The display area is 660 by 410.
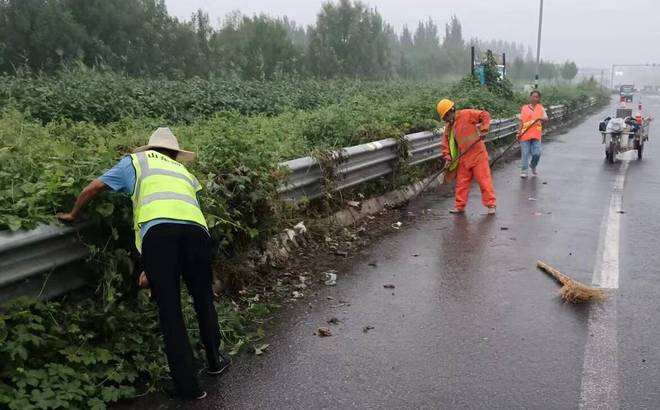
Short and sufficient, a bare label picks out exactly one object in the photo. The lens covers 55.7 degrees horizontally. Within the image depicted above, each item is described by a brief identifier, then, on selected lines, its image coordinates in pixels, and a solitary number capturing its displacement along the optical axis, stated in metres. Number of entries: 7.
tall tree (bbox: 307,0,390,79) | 76.81
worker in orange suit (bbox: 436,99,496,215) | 8.69
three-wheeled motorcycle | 14.35
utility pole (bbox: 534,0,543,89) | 35.06
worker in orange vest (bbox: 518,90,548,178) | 12.25
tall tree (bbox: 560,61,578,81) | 114.53
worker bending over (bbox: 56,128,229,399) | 3.42
